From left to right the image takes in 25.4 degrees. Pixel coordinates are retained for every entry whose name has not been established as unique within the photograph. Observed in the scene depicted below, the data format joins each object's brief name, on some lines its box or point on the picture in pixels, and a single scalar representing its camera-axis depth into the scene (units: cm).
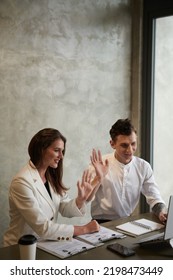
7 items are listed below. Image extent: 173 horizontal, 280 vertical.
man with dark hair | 281
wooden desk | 186
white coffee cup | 171
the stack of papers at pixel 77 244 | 192
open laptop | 194
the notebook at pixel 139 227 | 229
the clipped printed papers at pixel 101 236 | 209
